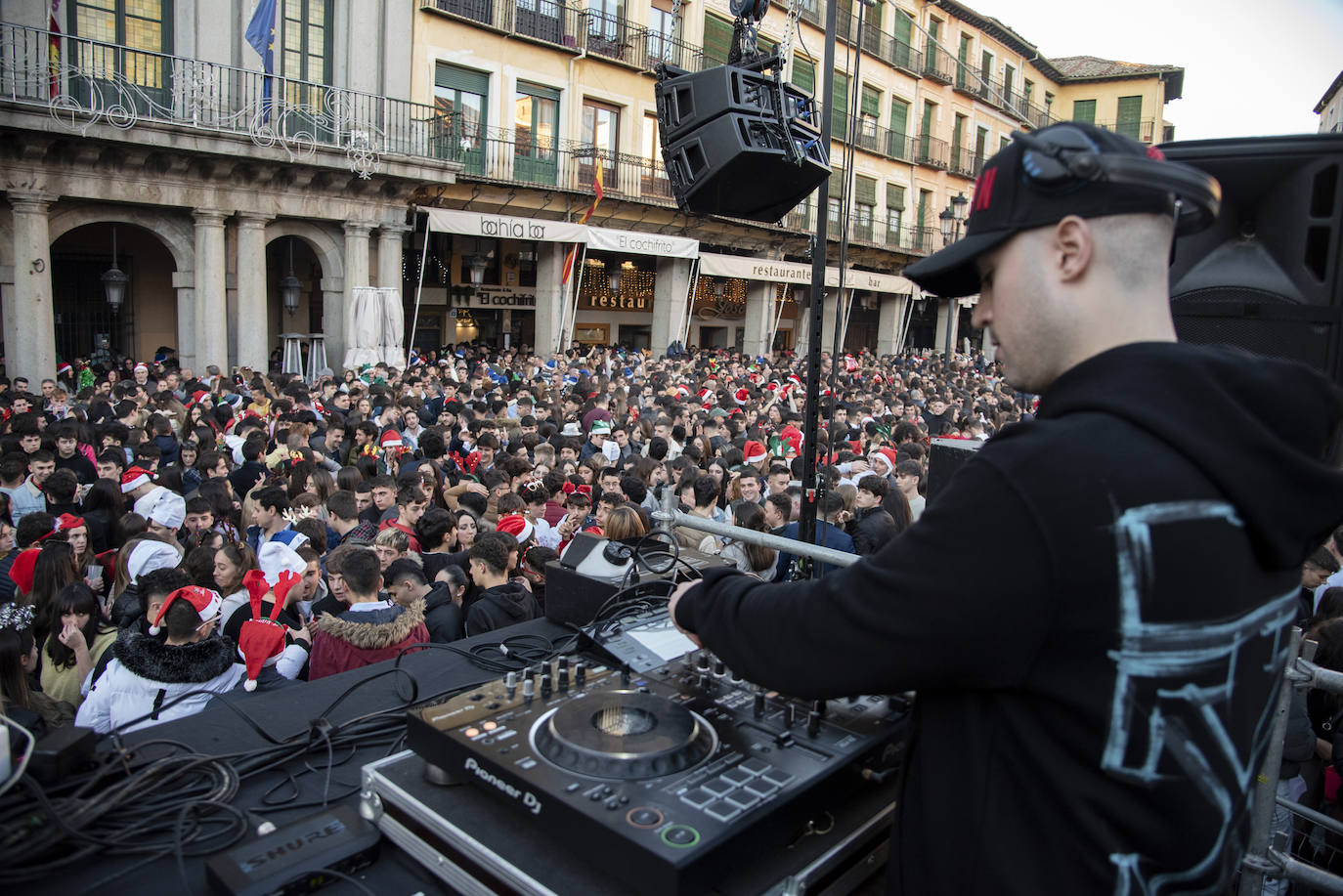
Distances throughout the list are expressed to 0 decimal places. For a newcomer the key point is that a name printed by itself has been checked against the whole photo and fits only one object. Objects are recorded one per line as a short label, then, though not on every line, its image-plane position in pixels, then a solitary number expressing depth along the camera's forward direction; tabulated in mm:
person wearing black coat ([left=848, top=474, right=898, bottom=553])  6488
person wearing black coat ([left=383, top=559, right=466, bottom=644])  4852
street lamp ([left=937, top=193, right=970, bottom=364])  23361
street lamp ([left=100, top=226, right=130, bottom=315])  14789
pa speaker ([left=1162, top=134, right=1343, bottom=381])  2164
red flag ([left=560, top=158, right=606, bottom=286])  20875
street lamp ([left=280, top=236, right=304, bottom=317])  17312
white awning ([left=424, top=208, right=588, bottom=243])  18566
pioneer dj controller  1380
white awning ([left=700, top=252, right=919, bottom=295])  24969
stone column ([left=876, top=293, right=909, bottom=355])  36688
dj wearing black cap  1166
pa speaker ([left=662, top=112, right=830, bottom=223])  3117
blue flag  14250
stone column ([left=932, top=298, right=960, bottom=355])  41569
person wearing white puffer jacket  3914
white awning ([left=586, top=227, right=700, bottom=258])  21453
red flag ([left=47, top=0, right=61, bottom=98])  13516
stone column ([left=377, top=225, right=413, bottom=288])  17875
